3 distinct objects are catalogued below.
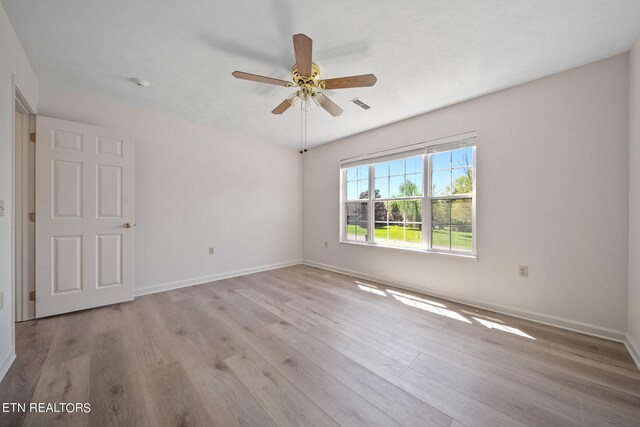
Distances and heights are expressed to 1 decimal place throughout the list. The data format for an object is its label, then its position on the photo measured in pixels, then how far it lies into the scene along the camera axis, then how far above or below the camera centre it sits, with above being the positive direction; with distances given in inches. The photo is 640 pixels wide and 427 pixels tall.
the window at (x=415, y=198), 119.3 +9.9
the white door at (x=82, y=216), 98.3 -1.1
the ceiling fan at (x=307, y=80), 66.1 +45.5
